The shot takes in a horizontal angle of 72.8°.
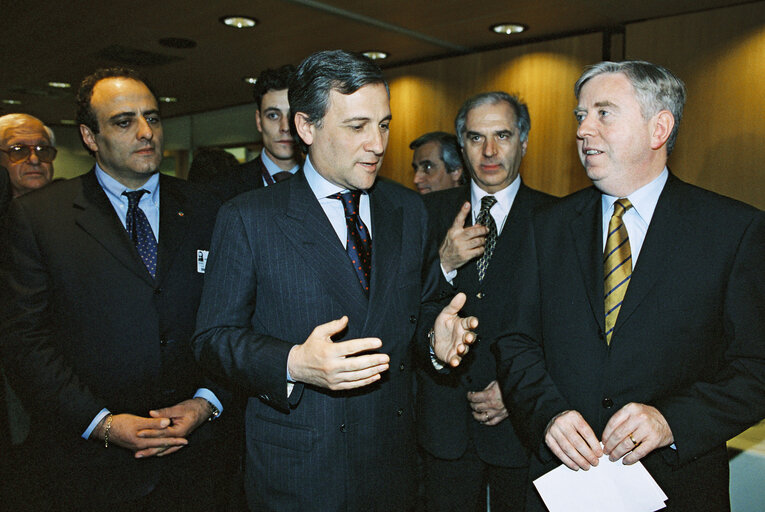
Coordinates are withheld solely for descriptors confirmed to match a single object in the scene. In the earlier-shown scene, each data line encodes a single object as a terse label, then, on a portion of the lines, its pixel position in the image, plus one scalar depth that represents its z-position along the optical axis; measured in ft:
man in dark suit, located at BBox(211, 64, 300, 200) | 8.70
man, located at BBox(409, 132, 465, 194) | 11.94
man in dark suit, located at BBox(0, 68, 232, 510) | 5.63
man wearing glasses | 9.79
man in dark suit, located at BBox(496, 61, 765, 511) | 4.52
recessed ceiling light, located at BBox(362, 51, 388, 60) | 18.87
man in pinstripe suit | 4.82
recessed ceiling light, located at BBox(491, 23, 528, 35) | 15.60
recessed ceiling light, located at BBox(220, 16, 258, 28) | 14.92
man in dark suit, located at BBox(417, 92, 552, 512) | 6.65
